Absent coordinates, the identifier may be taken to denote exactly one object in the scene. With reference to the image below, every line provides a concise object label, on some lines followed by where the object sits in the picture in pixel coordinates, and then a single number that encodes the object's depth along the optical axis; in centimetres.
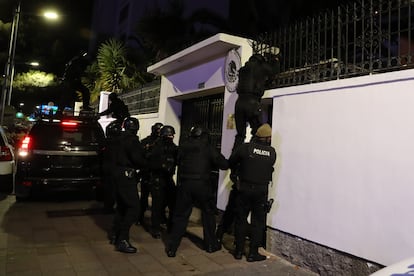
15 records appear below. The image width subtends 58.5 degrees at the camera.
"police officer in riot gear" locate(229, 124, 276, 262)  489
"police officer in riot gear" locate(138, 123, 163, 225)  672
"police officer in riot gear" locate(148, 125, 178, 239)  612
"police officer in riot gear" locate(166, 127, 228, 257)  516
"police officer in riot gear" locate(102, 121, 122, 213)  549
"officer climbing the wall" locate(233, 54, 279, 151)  578
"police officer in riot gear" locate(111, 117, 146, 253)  523
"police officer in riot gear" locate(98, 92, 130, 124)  944
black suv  760
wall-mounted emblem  661
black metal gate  788
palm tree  1650
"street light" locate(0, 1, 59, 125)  1539
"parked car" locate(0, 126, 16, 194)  803
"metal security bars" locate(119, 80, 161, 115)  1102
